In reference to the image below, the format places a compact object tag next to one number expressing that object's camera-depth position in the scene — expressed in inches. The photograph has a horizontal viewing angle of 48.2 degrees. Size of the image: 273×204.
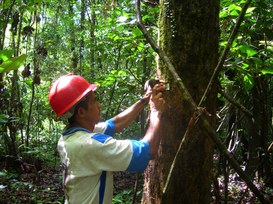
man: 70.7
